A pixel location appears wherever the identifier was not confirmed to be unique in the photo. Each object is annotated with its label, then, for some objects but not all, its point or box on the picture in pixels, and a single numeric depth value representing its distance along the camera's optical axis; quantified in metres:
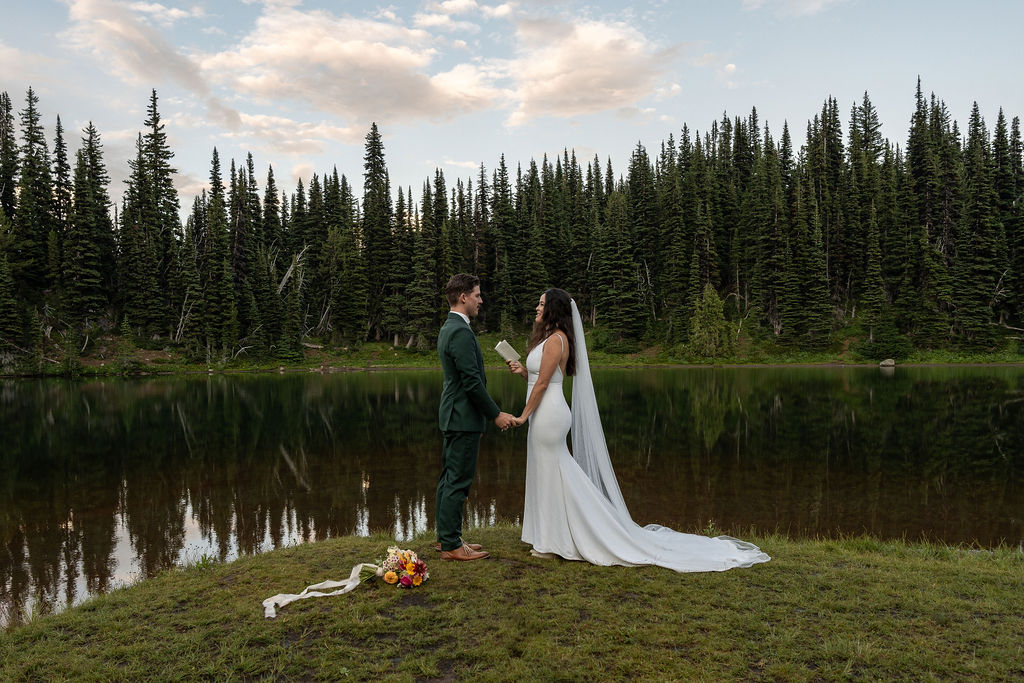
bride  6.00
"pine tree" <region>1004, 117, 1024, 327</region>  50.16
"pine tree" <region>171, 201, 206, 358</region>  50.28
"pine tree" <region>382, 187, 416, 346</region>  57.34
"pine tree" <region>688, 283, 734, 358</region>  51.84
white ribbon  4.87
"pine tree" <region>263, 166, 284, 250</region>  66.88
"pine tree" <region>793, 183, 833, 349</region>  51.53
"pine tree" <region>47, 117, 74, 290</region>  49.28
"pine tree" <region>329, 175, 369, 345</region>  57.59
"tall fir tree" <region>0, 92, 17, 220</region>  53.34
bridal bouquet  5.28
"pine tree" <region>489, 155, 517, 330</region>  61.84
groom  6.00
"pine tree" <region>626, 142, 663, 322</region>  62.06
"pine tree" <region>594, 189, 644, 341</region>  57.06
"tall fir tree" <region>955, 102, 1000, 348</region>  48.44
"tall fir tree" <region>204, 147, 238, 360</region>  50.91
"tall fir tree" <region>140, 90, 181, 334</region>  56.24
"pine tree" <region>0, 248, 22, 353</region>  43.66
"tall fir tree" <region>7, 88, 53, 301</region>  49.00
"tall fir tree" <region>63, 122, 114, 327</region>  48.50
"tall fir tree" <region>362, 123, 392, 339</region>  61.22
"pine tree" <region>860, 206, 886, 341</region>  50.34
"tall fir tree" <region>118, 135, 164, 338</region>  51.03
